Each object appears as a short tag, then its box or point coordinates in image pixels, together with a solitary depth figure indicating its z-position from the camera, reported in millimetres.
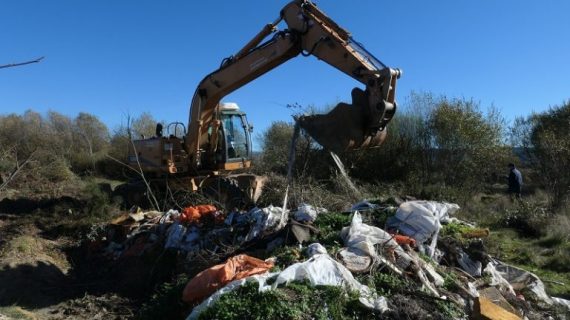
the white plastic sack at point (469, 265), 6988
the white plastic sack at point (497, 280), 6664
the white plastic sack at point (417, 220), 7449
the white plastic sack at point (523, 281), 6770
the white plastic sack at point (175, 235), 8827
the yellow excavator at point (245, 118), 7645
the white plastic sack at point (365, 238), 6359
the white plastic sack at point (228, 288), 4894
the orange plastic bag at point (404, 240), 7000
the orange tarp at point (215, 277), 5574
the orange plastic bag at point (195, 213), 9373
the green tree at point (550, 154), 12727
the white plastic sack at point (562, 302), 6440
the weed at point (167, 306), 5868
